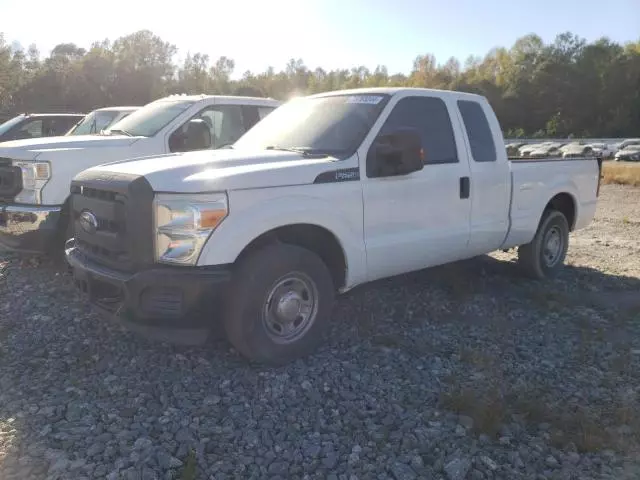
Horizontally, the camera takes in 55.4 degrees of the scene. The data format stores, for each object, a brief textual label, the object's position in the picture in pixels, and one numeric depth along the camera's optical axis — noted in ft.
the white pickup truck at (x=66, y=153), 20.95
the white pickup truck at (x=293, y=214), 12.91
